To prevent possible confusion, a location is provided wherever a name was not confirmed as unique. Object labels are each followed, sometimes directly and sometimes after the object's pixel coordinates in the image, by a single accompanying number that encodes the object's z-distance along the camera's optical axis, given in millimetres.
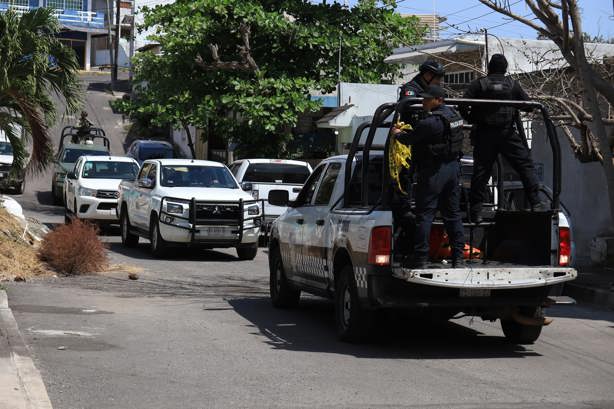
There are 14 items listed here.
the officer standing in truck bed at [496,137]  10352
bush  16031
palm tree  17250
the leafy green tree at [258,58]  27500
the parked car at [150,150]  39938
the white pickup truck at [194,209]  18922
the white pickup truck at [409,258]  9398
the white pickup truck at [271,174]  22656
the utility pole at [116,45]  58116
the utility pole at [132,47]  73175
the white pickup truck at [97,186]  23844
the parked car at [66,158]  32750
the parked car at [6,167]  33719
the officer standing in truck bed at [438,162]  9555
